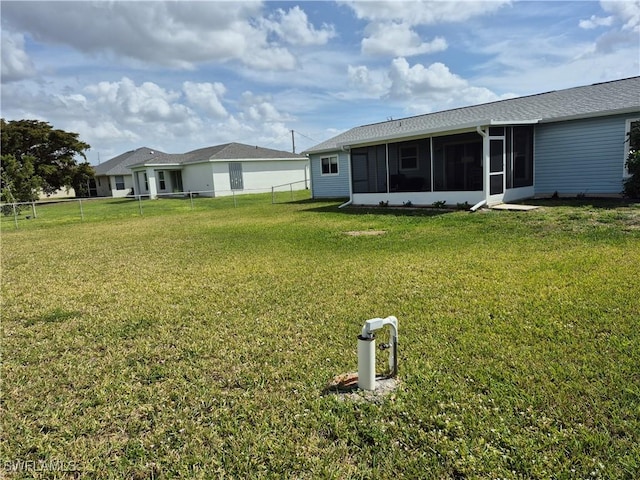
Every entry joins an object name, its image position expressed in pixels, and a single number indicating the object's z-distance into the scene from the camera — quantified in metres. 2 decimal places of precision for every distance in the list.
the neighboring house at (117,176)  41.56
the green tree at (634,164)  11.18
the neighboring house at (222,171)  31.50
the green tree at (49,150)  33.59
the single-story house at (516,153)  12.40
